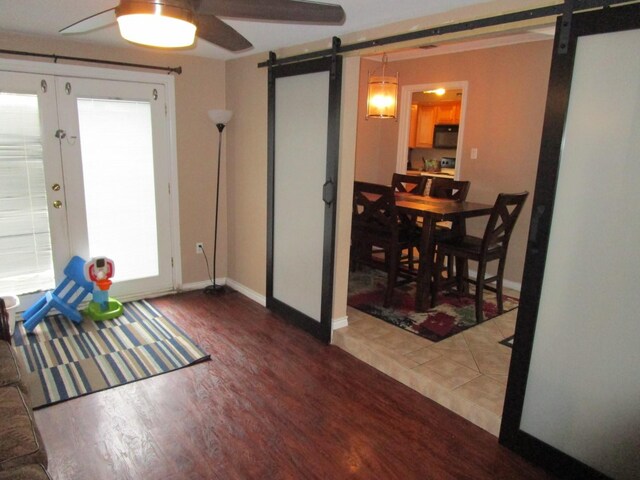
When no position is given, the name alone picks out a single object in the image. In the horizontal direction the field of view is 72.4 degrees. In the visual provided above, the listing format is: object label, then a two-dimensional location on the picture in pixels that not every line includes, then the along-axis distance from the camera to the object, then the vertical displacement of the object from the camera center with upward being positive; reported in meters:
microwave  6.79 +0.25
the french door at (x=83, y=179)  3.31 -0.32
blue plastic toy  3.34 -1.24
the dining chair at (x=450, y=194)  3.72 -0.40
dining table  3.31 -0.48
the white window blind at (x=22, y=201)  3.24 -0.48
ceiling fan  1.39 +0.48
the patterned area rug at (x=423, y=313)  3.29 -1.28
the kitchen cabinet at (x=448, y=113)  6.85 +0.62
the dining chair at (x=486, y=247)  3.17 -0.72
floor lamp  3.88 +0.03
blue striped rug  2.65 -1.44
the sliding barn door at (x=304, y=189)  3.04 -0.31
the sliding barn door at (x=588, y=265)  1.71 -0.45
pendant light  3.89 +0.48
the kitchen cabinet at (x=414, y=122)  7.19 +0.47
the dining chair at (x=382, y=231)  3.42 -0.67
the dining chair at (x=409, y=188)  3.92 -0.40
